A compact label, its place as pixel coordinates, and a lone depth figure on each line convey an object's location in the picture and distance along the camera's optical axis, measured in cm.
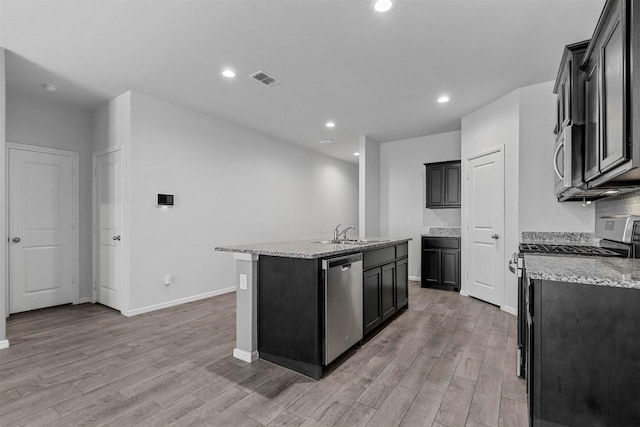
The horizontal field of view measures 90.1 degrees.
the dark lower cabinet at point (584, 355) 128
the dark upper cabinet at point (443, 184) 544
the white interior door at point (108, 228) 416
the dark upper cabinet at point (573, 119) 193
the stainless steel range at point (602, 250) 214
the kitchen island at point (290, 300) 241
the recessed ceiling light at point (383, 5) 234
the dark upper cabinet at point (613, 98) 122
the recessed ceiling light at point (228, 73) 343
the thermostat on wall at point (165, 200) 421
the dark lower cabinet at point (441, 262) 528
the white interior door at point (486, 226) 423
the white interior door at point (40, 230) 407
